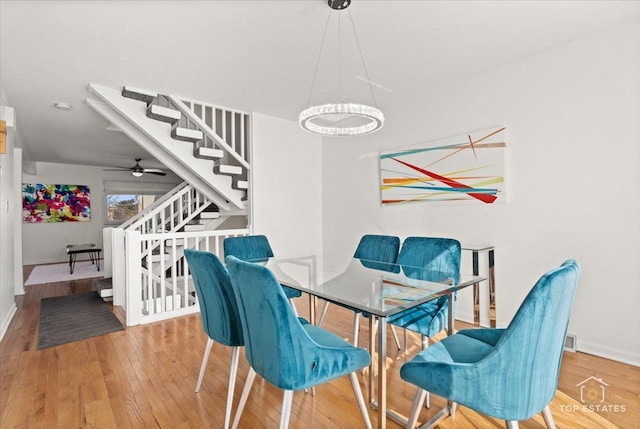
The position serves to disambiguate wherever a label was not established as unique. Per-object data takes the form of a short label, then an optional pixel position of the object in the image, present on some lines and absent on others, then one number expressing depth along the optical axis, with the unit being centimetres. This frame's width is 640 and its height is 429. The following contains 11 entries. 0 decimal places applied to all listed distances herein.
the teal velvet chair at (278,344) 122
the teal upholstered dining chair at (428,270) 193
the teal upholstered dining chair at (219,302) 166
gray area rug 292
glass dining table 139
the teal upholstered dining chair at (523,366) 104
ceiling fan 659
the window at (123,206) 810
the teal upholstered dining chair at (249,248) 280
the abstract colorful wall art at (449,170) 298
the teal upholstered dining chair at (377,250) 272
